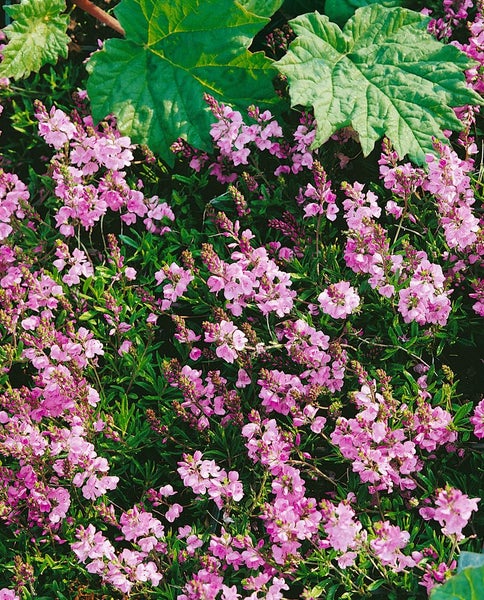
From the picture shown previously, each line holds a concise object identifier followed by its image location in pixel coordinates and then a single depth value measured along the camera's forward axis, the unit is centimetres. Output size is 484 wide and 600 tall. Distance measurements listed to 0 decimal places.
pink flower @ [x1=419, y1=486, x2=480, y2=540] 238
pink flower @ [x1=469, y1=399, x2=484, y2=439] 275
